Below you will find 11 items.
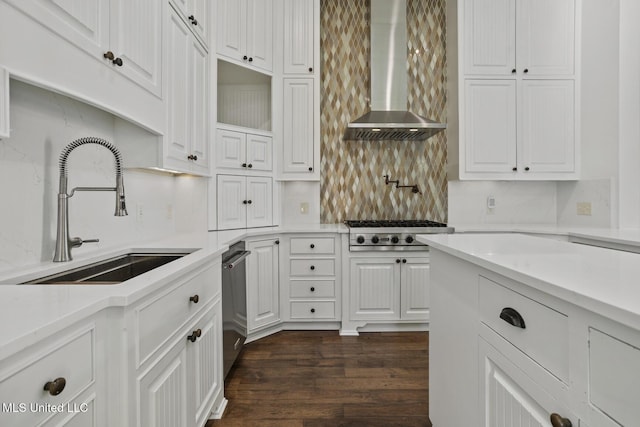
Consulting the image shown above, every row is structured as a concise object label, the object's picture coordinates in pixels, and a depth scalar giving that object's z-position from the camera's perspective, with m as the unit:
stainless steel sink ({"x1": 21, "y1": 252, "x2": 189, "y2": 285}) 1.24
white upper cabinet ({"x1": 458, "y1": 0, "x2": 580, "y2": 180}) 3.08
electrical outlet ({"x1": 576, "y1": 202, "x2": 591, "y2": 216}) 3.02
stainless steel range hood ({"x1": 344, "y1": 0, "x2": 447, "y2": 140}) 3.28
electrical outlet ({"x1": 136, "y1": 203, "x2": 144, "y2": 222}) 2.02
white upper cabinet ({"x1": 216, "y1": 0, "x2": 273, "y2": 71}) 2.71
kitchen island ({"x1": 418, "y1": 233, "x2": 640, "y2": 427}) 0.60
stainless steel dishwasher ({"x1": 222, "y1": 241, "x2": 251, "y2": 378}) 1.98
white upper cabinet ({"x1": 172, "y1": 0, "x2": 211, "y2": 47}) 2.03
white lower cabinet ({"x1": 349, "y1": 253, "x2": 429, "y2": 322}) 2.94
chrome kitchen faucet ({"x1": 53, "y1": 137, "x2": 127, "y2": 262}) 1.28
